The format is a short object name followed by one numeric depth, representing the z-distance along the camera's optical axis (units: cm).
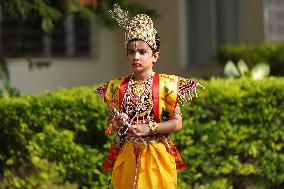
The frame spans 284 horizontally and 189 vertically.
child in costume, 895
